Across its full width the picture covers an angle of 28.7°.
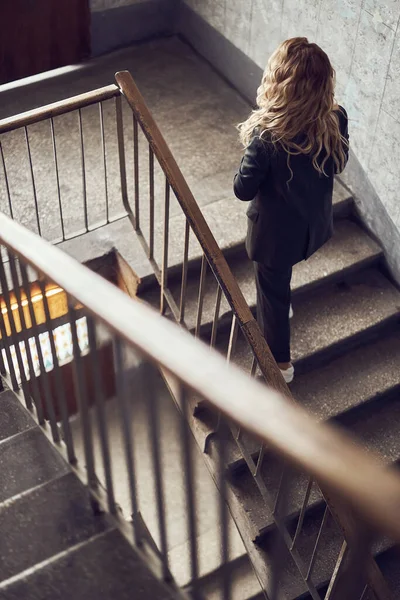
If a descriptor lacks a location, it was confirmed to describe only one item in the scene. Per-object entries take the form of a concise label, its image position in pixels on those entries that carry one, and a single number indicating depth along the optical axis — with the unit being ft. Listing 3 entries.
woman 10.03
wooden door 18.30
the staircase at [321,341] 13.92
